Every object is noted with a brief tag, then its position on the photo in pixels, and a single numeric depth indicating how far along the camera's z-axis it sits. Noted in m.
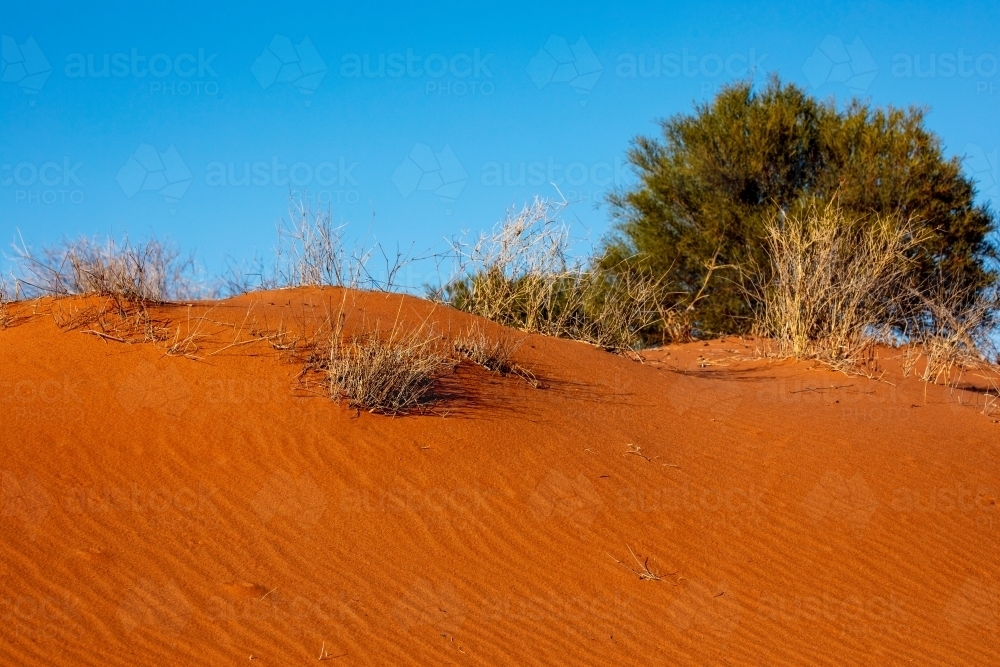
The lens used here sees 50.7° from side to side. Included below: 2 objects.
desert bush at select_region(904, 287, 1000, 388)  12.74
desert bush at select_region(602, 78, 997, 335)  17.78
